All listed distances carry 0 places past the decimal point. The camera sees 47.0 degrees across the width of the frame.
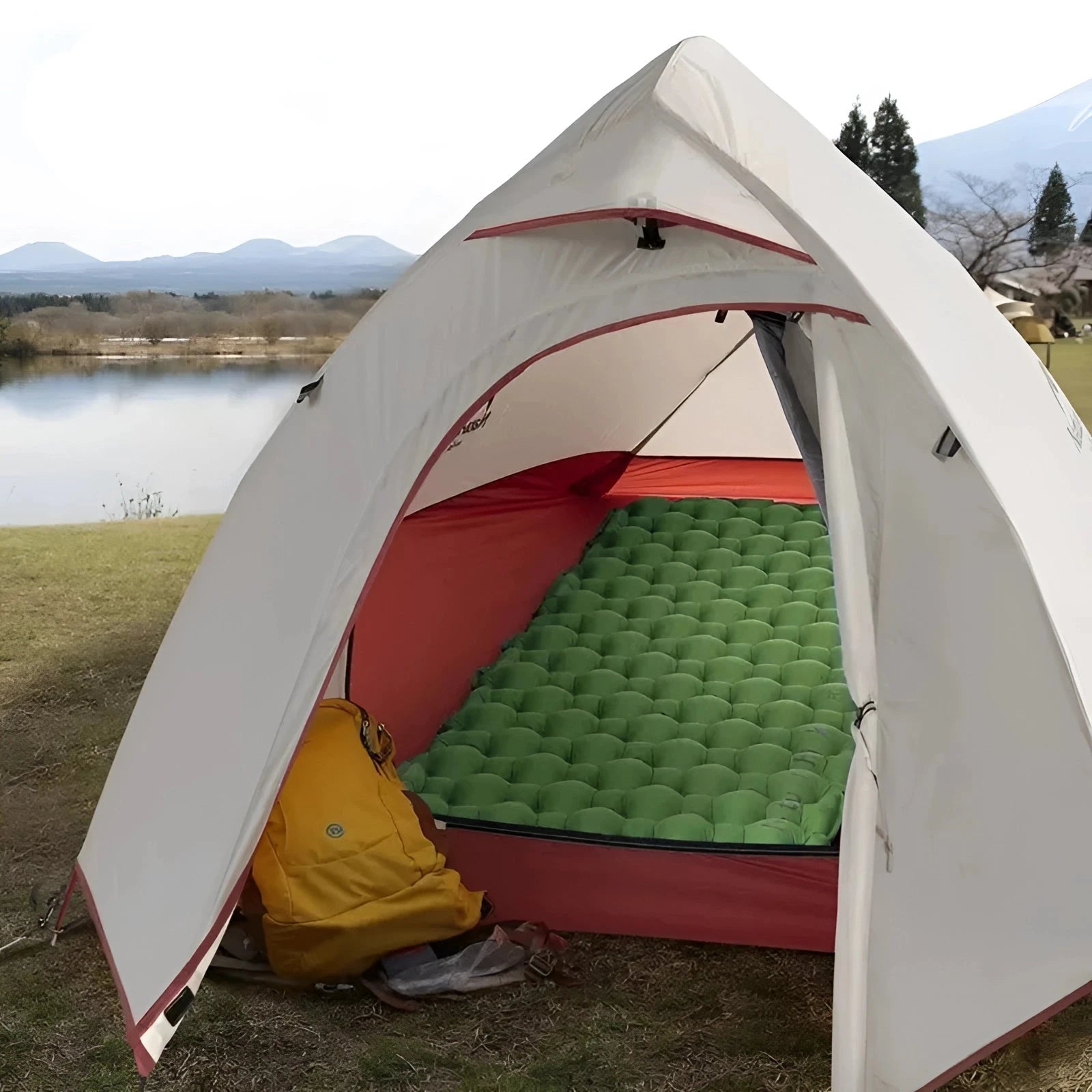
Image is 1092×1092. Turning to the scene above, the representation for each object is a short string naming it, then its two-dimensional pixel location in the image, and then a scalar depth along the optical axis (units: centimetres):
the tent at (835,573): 164
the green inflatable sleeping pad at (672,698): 229
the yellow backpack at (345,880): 194
